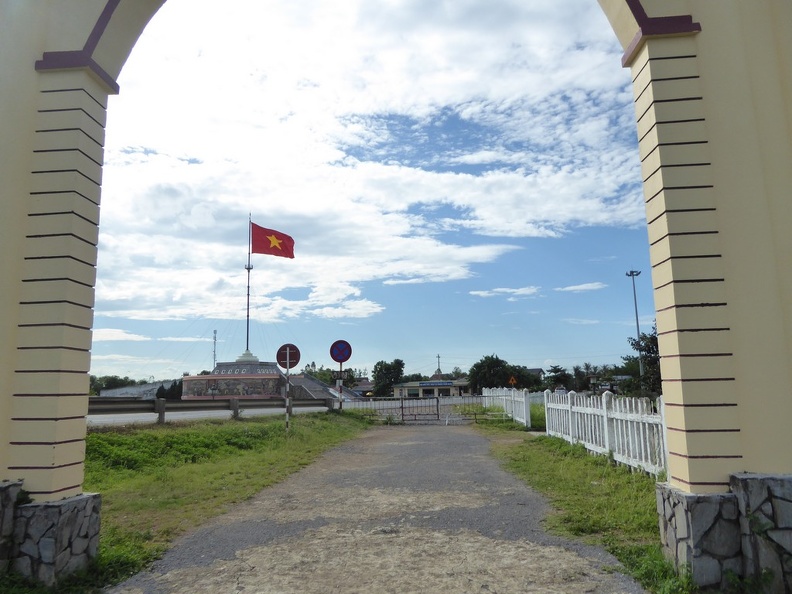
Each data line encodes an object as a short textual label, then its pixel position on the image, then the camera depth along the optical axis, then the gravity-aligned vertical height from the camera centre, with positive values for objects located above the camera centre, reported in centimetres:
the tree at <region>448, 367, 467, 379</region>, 11252 +118
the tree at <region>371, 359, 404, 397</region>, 8194 +122
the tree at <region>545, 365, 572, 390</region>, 6069 +16
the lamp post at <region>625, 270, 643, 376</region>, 4925 +869
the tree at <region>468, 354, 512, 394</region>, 6166 +68
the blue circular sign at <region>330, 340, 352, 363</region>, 1722 +96
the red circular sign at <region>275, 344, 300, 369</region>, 1460 +70
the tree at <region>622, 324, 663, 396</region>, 1491 +43
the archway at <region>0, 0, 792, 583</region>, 427 +123
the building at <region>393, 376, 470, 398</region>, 7906 -106
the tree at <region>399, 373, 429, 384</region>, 10632 +68
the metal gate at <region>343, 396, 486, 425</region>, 2252 -143
